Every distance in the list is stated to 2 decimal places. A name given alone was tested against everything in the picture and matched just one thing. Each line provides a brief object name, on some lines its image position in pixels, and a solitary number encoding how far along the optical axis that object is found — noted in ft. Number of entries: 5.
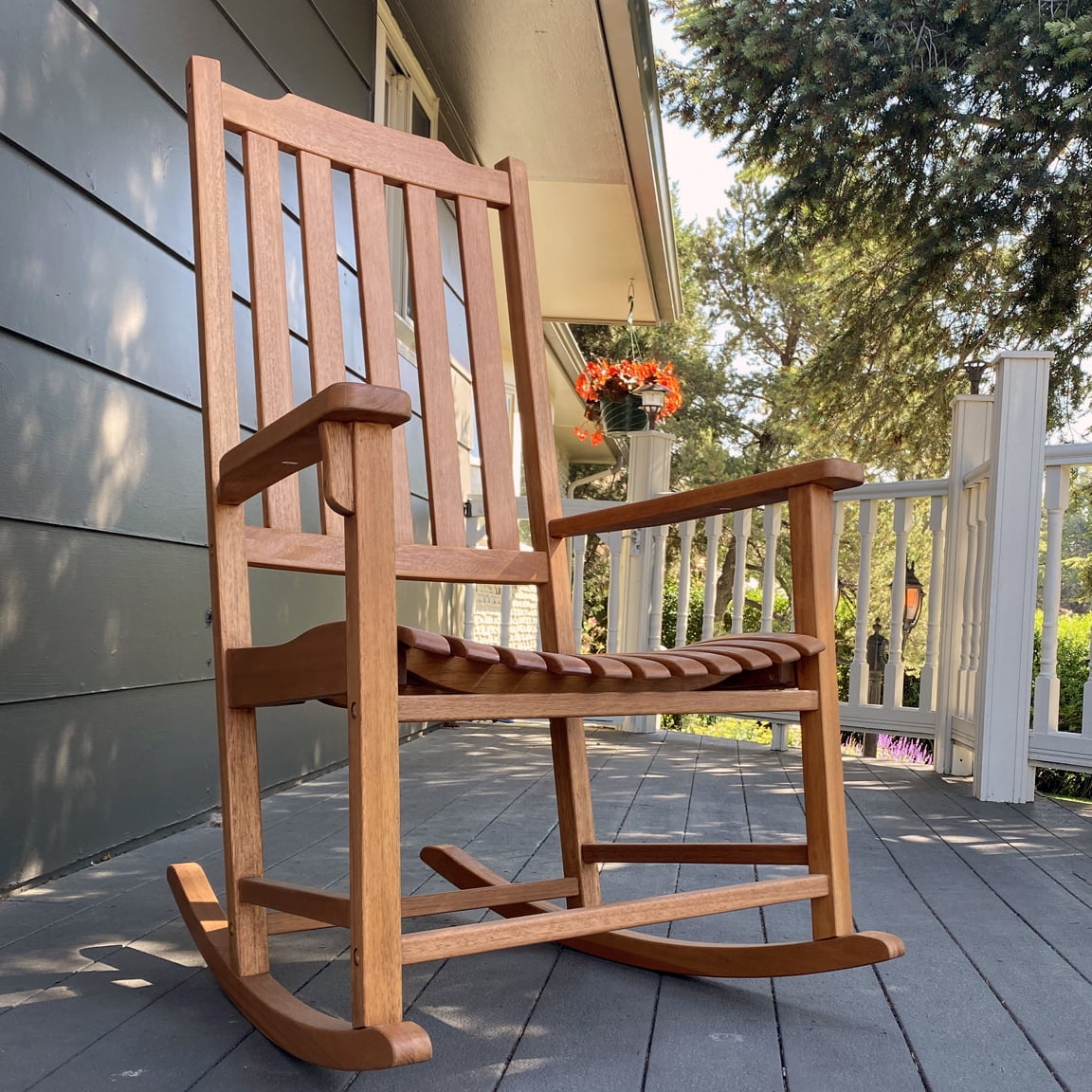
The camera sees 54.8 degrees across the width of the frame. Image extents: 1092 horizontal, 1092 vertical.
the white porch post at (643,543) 12.75
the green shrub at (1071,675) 20.58
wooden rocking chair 2.97
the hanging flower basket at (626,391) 18.89
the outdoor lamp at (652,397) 18.44
